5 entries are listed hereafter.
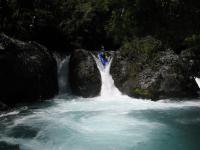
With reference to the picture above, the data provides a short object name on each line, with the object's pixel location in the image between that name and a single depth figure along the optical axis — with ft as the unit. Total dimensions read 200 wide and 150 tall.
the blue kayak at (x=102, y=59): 61.31
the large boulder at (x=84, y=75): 58.08
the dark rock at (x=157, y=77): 53.52
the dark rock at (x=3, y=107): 47.88
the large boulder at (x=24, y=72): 51.72
